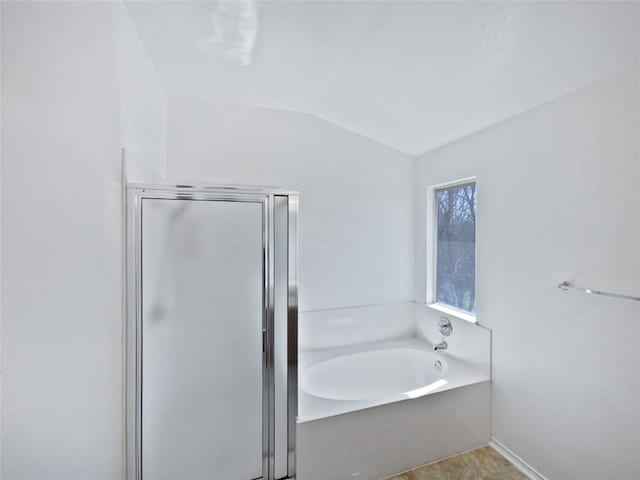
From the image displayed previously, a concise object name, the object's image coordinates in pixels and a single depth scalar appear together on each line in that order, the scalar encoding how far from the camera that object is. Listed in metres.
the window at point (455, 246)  2.37
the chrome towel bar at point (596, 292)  1.28
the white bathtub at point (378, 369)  2.29
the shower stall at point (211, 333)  1.34
